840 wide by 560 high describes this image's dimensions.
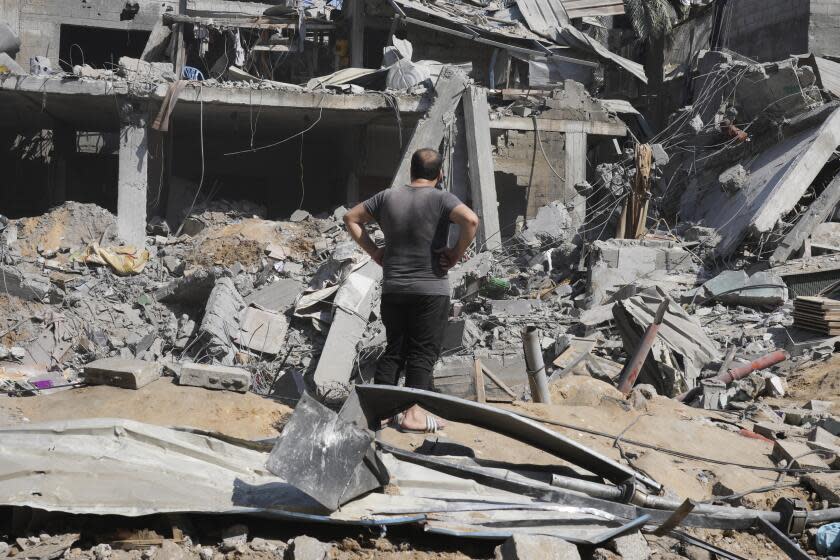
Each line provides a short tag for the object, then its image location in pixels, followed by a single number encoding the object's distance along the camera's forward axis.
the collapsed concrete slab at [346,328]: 7.79
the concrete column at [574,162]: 16.16
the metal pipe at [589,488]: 3.53
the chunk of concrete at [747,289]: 10.40
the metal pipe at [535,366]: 5.19
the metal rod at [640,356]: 6.23
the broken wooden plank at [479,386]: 5.45
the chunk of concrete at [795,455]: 4.34
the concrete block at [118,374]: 4.68
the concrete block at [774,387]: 6.92
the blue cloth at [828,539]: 3.57
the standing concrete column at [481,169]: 14.23
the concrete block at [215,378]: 4.83
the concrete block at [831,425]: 5.33
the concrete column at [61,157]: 19.34
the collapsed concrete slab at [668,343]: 7.10
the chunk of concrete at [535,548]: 2.93
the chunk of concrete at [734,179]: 12.77
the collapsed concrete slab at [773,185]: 11.76
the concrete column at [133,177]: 14.21
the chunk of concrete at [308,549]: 2.95
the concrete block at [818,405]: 6.09
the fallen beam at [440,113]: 14.07
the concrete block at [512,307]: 10.93
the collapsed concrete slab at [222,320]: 9.59
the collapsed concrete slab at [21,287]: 11.08
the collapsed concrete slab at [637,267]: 11.52
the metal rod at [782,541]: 3.34
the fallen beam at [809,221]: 11.38
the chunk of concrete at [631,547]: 3.15
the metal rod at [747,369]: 6.81
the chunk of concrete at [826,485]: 4.01
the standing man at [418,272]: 4.27
